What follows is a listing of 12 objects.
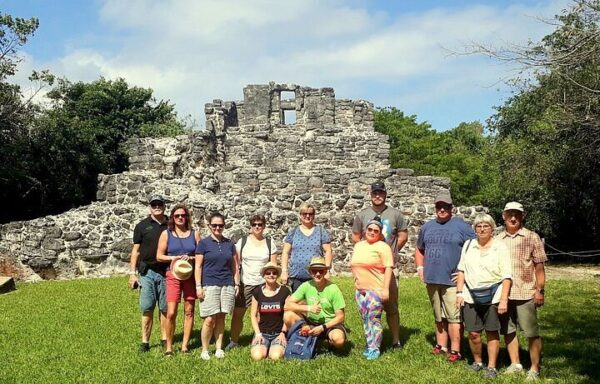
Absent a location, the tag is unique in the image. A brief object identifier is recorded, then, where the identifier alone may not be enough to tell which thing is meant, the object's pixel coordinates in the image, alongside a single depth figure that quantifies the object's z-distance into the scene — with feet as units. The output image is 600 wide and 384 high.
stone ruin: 40.14
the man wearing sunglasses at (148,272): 21.93
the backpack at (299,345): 20.17
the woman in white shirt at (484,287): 18.07
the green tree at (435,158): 104.42
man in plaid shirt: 18.07
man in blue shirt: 20.39
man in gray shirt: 21.90
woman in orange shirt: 20.49
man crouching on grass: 20.52
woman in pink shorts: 21.33
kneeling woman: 21.16
